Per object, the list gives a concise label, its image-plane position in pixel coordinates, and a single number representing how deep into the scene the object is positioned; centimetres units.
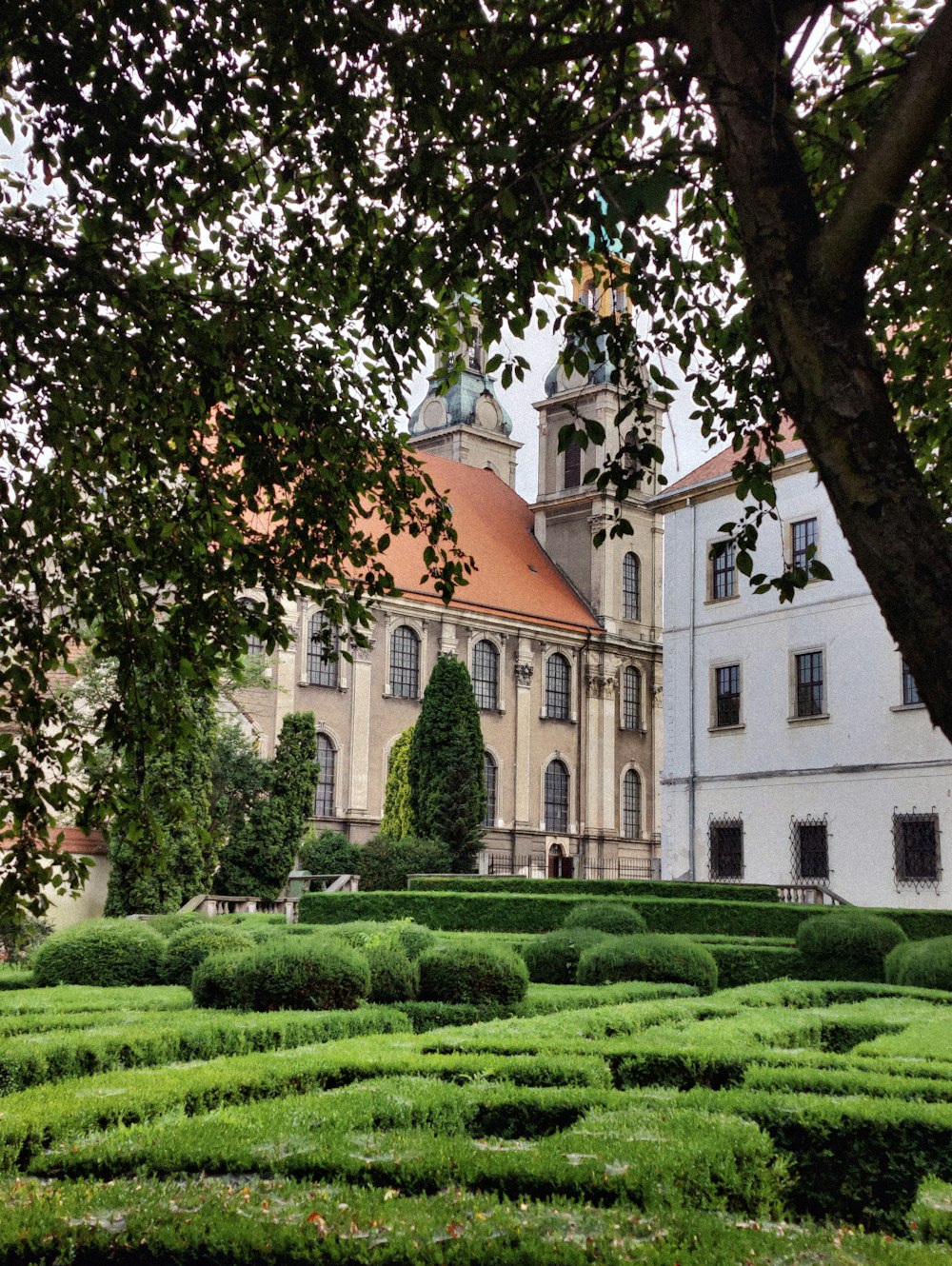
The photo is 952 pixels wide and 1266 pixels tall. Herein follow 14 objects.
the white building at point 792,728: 3056
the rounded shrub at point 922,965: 1717
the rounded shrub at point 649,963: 1622
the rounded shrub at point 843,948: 1997
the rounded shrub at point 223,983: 1337
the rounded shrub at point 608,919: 2097
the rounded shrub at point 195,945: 1622
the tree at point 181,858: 2755
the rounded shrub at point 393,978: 1418
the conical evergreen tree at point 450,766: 3972
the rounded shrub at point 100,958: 1670
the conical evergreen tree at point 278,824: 3188
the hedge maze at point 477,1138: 536
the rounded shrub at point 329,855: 3772
